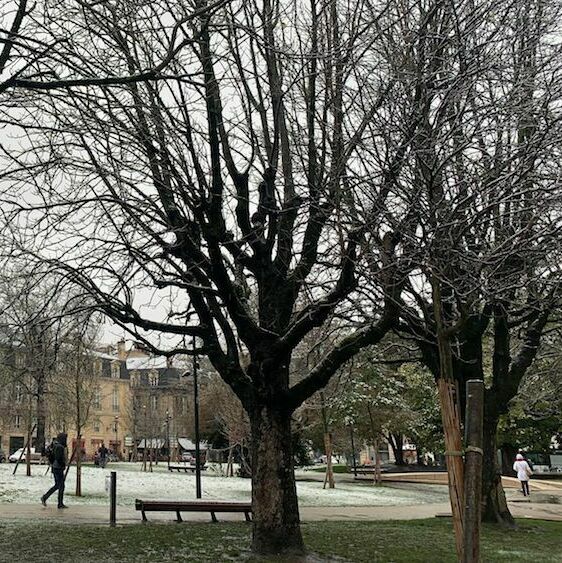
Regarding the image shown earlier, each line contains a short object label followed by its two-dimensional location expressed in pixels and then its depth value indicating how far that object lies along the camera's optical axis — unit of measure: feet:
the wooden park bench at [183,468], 147.33
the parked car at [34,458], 167.71
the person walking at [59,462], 54.80
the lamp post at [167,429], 191.87
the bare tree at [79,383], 68.74
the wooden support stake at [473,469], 13.16
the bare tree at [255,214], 28.73
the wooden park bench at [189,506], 46.24
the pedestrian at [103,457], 143.33
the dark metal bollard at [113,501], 44.80
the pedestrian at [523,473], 90.58
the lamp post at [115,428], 272.10
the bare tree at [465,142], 21.48
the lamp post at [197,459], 70.60
